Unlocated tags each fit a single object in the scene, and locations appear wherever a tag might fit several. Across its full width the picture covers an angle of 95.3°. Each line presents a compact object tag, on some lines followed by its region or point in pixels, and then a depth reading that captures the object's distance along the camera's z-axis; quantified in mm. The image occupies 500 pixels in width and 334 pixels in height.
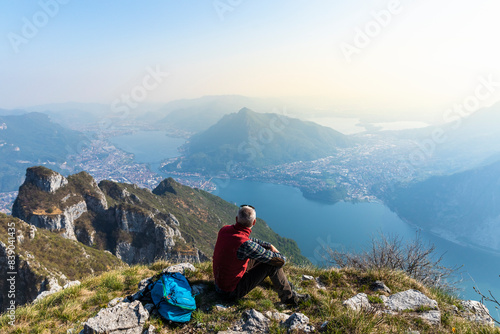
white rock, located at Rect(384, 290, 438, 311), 4616
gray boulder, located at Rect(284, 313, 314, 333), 3727
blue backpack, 3852
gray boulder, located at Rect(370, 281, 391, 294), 5367
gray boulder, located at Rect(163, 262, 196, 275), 5949
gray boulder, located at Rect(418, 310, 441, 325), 4134
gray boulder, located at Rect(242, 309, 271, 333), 3816
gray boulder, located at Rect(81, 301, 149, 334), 3469
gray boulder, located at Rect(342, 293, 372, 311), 4556
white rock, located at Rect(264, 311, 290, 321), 4105
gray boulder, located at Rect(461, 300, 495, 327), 4195
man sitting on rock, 4105
